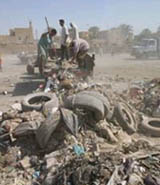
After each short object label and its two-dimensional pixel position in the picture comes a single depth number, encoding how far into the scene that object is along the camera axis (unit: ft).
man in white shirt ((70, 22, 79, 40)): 41.81
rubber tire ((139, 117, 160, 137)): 22.85
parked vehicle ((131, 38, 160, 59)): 99.81
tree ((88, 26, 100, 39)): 248.44
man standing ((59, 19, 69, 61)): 42.42
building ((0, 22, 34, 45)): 169.60
